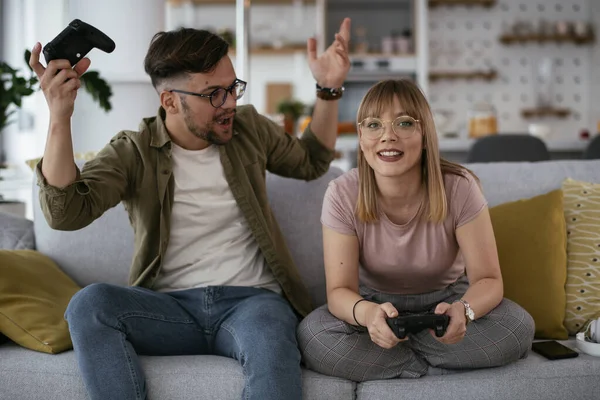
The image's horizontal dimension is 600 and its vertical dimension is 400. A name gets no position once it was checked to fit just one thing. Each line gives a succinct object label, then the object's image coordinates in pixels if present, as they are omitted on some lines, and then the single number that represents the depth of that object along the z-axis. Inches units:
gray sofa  61.7
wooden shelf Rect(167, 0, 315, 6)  290.4
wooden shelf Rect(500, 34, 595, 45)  283.1
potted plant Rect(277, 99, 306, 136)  170.2
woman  63.7
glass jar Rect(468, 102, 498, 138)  193.3
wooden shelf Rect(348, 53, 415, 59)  280.9
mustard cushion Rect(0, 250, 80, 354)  66.8
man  62.9
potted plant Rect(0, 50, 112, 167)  110.8
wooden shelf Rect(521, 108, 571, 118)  287.8
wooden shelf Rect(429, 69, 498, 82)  286.2
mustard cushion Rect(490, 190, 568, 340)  74.4
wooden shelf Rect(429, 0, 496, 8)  283.3
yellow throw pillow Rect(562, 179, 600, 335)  75.2
